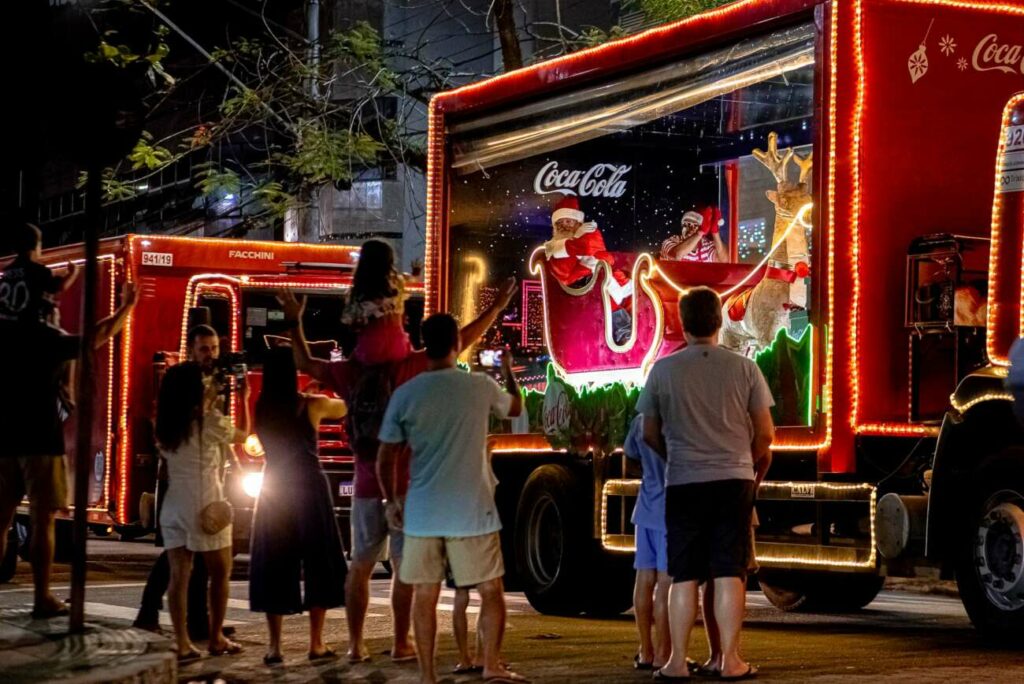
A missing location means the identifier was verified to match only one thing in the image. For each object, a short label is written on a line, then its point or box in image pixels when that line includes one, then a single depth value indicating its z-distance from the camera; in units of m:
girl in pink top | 9.98
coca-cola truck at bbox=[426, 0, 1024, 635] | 10.46
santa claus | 12.98
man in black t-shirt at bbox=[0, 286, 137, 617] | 10.41
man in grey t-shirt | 8.95
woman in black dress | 10.22
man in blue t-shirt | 8.83
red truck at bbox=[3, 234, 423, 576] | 17.28
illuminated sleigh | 12.68
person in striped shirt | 12.40
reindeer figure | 11.43
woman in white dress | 10.55
